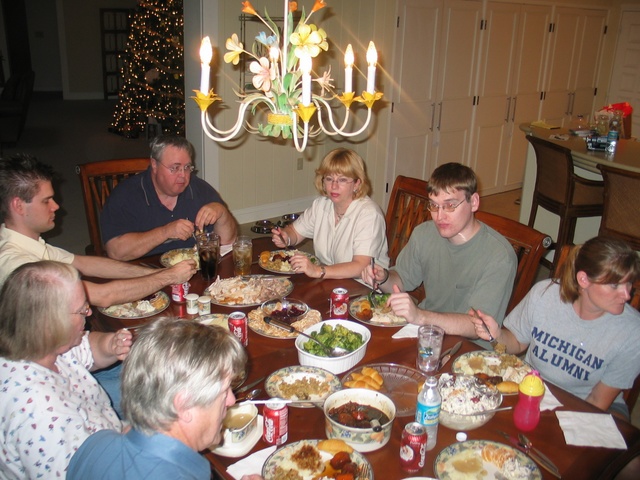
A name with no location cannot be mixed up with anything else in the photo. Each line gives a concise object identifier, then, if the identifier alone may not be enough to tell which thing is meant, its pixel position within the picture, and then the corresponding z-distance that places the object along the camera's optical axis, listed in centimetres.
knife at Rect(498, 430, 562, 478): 138
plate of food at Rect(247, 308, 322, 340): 197
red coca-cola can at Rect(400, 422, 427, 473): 136
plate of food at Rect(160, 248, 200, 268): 255
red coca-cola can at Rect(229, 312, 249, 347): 186
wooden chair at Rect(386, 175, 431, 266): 288
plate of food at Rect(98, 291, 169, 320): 210
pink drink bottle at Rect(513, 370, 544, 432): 151
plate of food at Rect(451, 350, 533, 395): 171
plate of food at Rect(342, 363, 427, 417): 164
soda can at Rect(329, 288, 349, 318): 210
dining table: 141
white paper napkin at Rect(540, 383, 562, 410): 163
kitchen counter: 408
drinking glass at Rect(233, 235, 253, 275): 244
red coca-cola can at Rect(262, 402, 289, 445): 145
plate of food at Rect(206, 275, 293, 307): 221
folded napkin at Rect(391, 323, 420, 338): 199
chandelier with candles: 173
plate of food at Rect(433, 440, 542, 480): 138
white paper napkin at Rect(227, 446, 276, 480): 139
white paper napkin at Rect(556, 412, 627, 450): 149
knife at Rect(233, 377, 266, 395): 165
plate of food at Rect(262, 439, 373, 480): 135
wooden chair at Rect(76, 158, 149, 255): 291
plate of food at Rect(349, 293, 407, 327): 208
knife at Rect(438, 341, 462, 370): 183
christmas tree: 652
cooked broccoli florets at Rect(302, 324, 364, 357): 185
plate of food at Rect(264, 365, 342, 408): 164
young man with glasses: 202
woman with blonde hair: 251
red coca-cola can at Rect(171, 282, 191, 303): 223
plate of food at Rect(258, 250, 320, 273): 252
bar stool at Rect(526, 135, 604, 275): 396
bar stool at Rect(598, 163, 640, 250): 349
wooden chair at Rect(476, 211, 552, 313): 227
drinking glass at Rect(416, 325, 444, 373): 178
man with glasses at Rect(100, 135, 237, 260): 263
